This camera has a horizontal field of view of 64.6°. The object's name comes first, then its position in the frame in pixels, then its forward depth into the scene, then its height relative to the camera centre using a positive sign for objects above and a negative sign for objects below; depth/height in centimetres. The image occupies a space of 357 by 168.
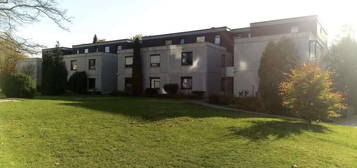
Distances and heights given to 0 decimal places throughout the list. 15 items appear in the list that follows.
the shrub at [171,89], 2974 -45
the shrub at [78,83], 3691 +19
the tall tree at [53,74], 2975 +110
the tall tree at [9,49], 1457 +188
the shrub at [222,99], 2189 -110
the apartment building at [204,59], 2606 +295
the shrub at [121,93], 3254 -99
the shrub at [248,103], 1980 -138
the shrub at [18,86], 2117 -13
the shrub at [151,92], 3128 -82
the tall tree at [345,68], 2373 +146
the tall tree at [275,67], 1981 +128
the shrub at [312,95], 1293 -46
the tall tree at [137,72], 3288 +149
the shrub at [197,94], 2839 -94
